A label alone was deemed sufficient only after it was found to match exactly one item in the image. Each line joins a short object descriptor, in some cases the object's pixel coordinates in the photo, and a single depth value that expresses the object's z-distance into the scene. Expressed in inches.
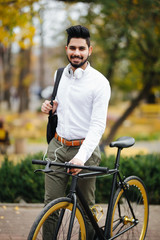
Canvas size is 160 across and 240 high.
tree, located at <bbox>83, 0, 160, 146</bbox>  450.2
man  179.8
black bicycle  158.5
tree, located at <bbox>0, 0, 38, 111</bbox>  454.7
